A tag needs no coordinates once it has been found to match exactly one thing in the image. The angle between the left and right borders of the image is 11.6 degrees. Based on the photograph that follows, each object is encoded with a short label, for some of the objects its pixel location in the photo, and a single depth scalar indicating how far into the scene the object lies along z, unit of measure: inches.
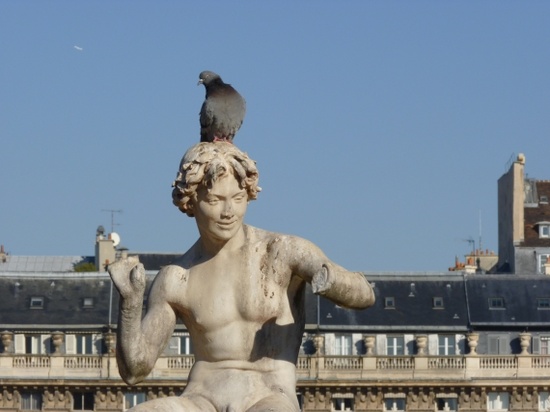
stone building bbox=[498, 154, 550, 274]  5290.4
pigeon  661.3
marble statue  656.4
